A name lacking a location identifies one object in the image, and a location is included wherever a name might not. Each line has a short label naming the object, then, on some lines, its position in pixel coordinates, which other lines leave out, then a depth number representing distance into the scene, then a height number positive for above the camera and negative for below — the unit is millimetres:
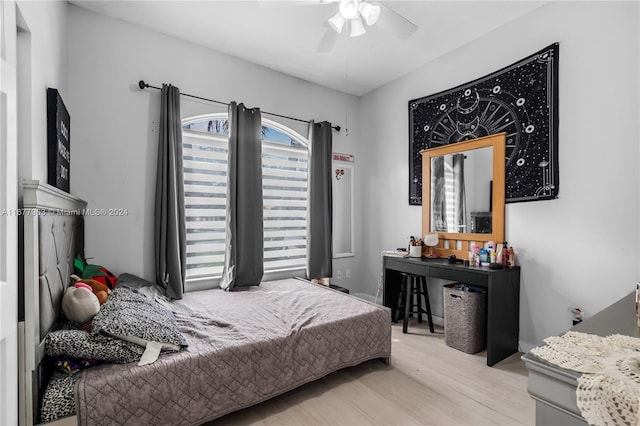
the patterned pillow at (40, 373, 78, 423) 1293 -795
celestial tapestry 2465 +859
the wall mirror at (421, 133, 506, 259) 2801 +193
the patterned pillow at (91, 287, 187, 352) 1542 -585
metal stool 3107 -884
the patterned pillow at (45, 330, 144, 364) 1382 -621
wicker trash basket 2623 -922
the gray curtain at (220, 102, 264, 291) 3102 +112
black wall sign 1835 +467
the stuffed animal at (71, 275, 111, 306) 1901 -469
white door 980 -34
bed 1294 -772
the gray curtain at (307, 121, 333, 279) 3705 +107
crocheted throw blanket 650 -386
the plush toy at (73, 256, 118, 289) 2144 -423
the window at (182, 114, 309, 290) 3072 +198
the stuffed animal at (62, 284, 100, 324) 1612 -482
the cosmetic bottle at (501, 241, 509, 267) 2623 -382
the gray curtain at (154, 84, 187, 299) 2744 +40
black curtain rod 2732 +1136
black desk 2438 -694
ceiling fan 1965 +1289
